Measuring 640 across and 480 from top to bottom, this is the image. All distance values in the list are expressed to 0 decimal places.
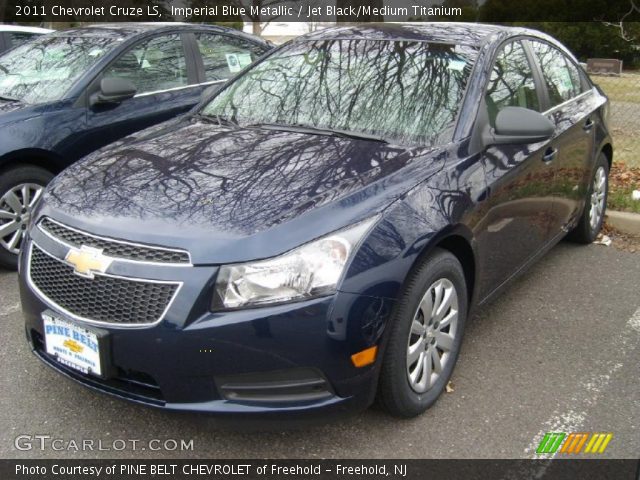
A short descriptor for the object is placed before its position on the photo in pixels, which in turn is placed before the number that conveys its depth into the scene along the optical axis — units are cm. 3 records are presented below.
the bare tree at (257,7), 2347
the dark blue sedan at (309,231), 232
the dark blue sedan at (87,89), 440
